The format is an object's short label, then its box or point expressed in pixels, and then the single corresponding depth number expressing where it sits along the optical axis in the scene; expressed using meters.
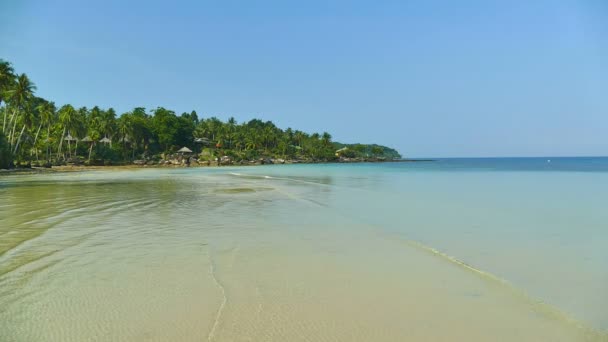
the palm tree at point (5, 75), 45.62
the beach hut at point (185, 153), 95.16
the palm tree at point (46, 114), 66.38
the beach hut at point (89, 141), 76.88
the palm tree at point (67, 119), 69.62
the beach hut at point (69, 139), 73.95
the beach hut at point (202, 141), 112.52
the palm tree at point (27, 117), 57.13
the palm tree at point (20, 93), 52.66
